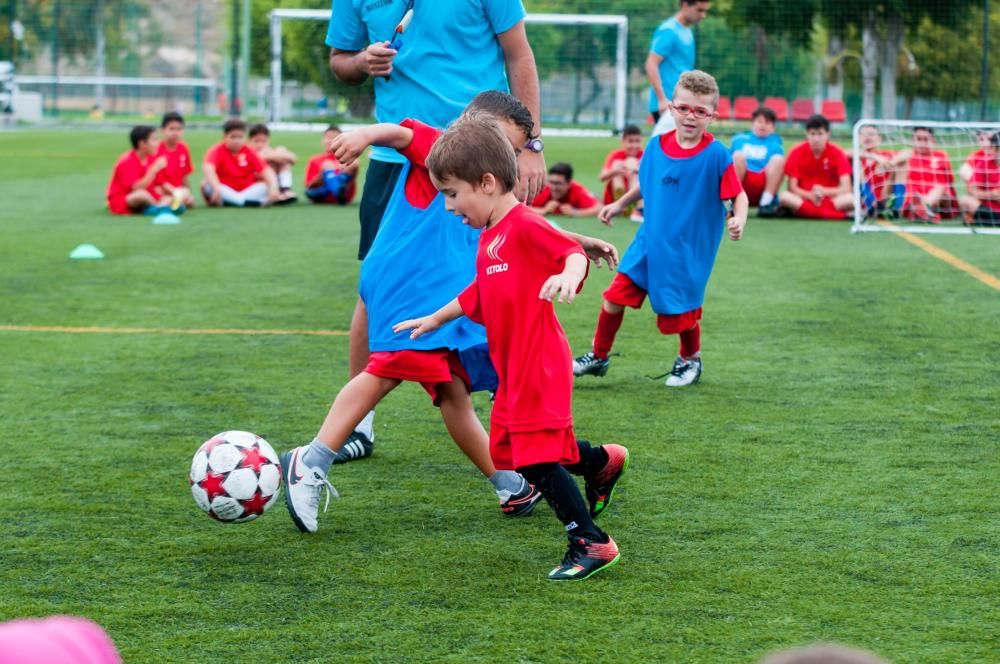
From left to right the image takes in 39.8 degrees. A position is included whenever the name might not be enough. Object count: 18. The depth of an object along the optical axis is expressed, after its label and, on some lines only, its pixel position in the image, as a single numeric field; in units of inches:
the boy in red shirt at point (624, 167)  604.1
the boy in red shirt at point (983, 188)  569.9
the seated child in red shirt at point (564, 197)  613.3
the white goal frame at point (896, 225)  547.8
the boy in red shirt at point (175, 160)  613.6
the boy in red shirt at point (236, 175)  643.5
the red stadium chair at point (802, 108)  1681.8
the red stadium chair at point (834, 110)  1786.4
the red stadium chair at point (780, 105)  1474.2
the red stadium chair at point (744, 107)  1303.2
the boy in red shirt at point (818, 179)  609.3
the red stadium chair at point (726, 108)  1307.2
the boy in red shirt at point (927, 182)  596.1
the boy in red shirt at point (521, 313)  144.5
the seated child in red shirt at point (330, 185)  681.6
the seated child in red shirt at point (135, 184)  600.7
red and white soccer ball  158.2
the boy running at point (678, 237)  252.4
